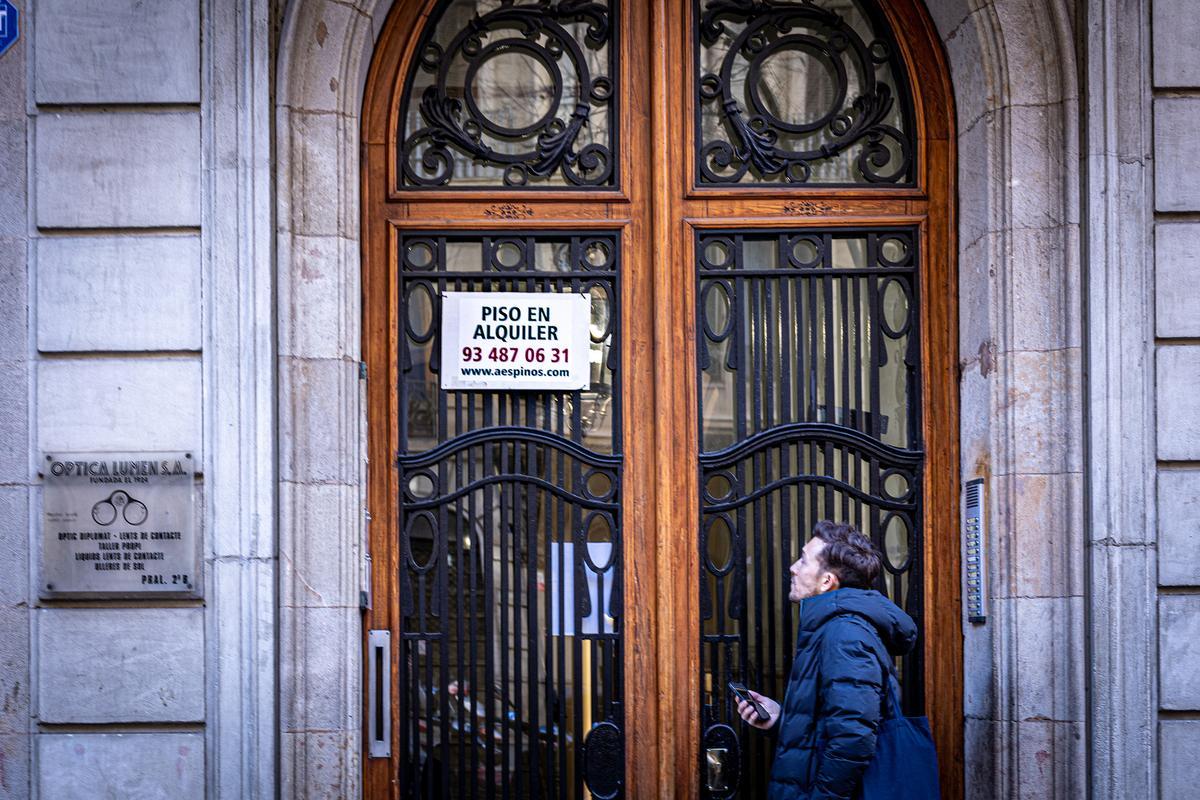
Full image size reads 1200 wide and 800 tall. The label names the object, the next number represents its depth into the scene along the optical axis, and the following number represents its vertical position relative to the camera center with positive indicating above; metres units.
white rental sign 6.27 +0.29
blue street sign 5.78 +1.59
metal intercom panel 5.97 -0.65
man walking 5.13 -1.01
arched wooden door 6.19 +0.16
